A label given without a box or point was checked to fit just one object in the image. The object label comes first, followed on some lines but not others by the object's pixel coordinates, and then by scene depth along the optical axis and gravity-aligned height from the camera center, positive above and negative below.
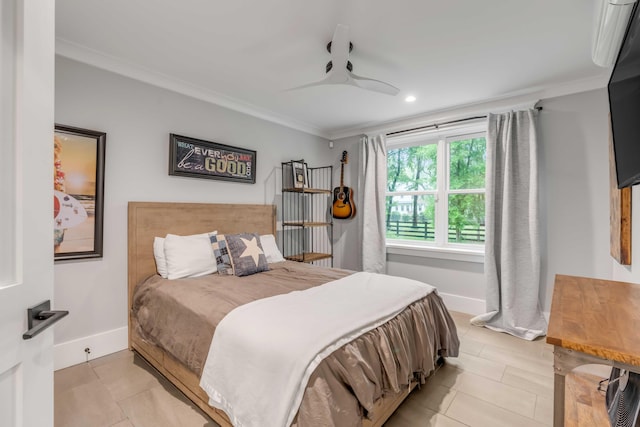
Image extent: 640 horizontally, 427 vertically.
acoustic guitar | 4.28 +0.16
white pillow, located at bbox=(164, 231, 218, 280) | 2.43 -0.41
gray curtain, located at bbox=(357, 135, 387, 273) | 3.92 +0.08
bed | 1.41 -0.65
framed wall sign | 2.75 +0.53
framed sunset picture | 2.10 +0.12
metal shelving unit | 3.82 -0.03
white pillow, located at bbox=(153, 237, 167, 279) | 2.48 -0.41
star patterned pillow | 2.57 -0.42
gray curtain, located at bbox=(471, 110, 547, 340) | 2.82 -0.16
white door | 0.65 +0.01
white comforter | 1.19 -0.62
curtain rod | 3.21 +1.07
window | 3.44 +0.31
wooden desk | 0.72 -0.34
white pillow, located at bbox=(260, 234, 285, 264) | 3.18 -0.44
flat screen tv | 1.03 +0.44
